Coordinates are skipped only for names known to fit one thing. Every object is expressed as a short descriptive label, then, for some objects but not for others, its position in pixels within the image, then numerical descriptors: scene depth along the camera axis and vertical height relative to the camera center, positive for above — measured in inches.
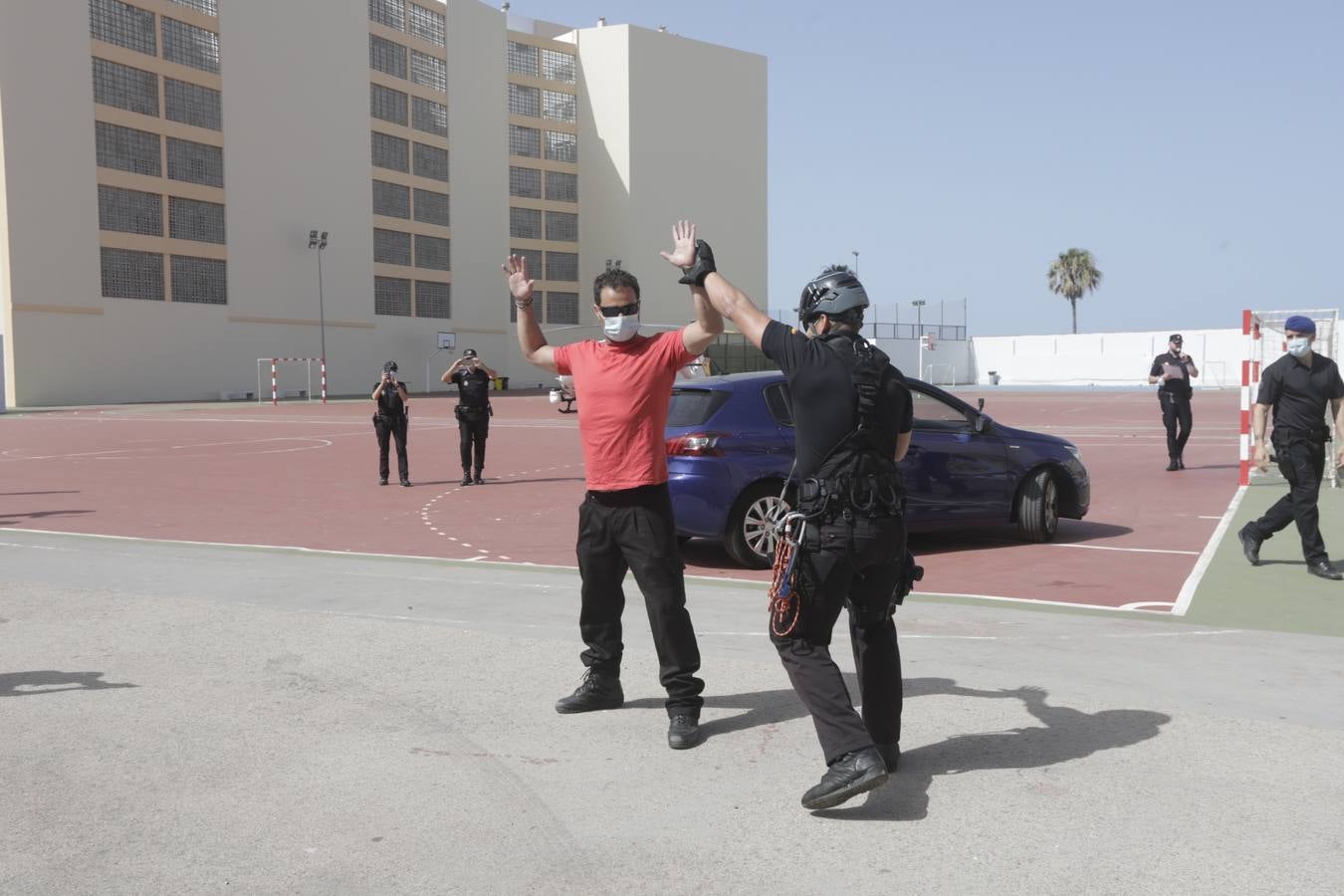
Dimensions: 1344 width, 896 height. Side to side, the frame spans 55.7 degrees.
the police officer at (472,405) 642.8 -30.6
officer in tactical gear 163.5 -18.5
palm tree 3939.5 +230.3
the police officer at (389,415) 644.7 -35.2
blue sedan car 376.5 -37.6
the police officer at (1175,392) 673.6 -23.2
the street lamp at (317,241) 2159.2 +177.0
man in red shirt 200.2 -19.1
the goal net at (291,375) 2121.1 -51.4
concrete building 1787.6 +305.5
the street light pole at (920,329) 2743.6 +41.4
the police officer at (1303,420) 335.9 -18.9
